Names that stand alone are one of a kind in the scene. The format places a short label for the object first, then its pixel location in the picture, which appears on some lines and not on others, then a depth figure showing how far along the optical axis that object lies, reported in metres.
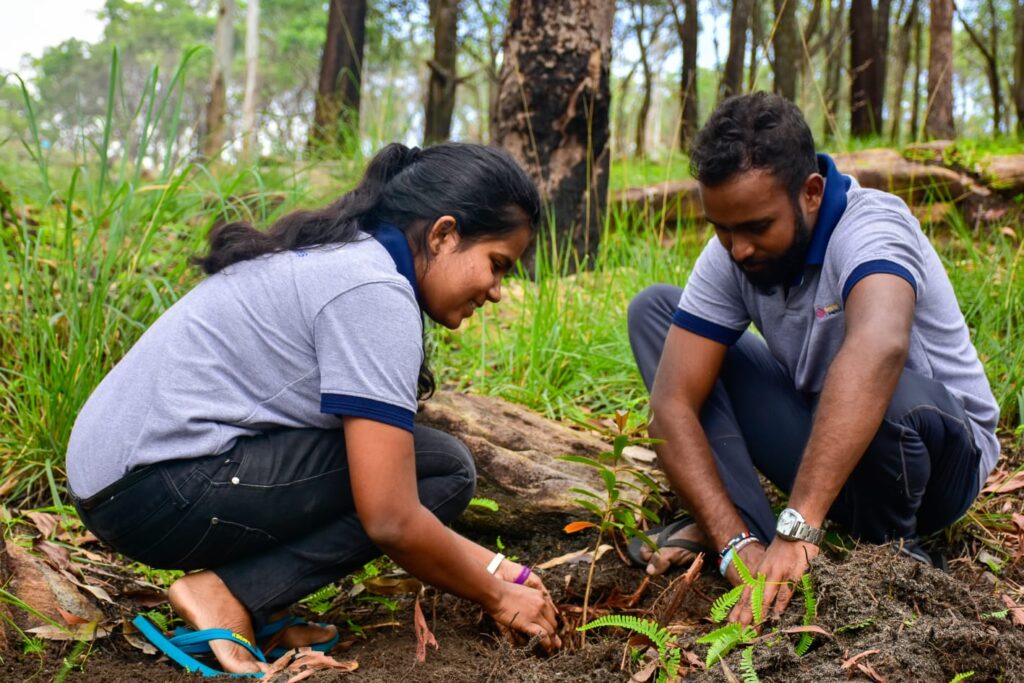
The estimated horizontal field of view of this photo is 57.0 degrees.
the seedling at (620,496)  1.93
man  2.04
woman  1.83
